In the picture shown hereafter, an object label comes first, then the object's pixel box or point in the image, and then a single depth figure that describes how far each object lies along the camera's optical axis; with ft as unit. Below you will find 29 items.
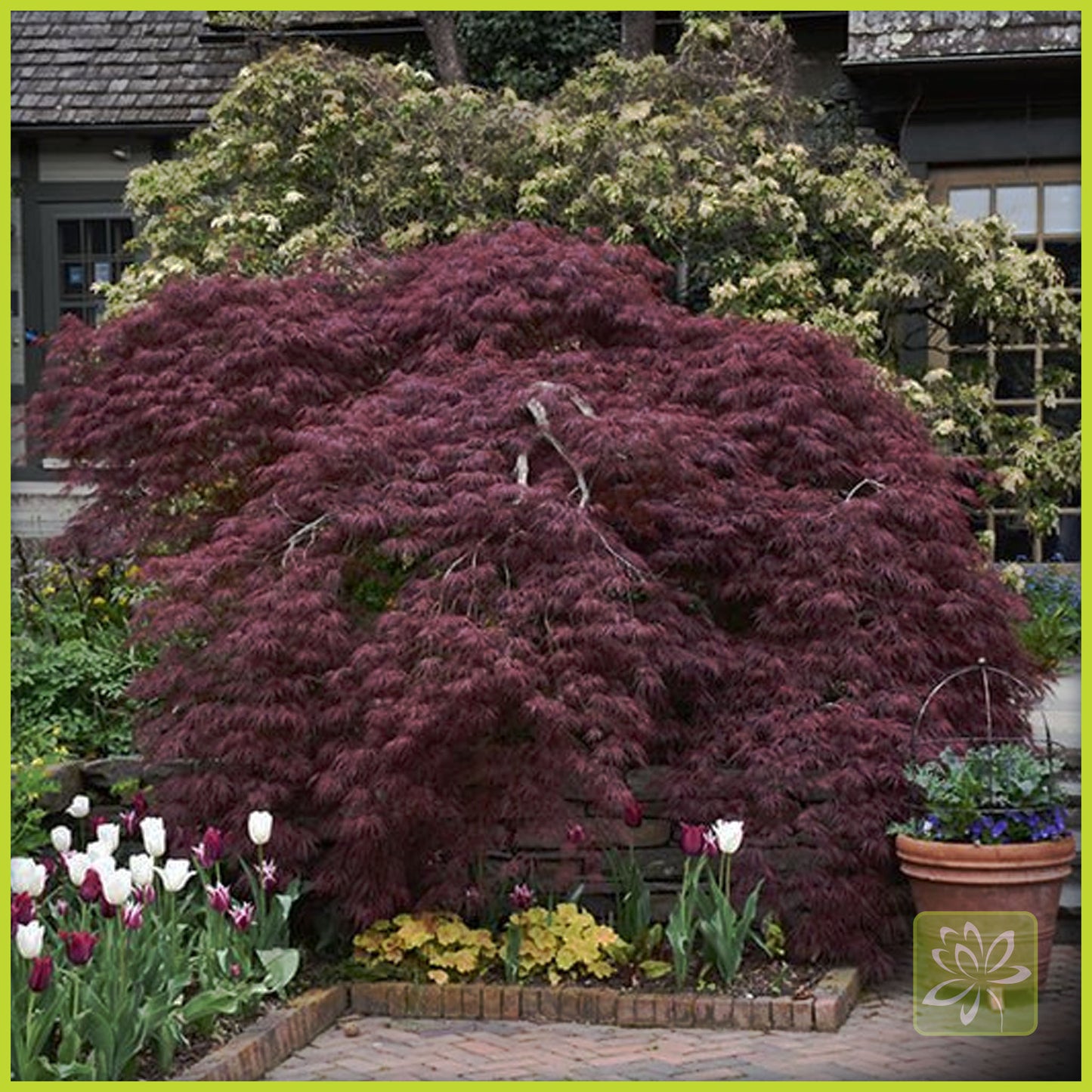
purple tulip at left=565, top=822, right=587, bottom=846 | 20.68
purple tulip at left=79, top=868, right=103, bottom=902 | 18.15
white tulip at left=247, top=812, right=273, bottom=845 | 19.45
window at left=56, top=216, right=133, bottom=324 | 48.57
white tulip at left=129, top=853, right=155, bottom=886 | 18.15
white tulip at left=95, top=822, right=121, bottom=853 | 18.62
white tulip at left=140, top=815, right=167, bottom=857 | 18.99
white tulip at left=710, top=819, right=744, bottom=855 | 19.94
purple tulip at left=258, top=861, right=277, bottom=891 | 20.01
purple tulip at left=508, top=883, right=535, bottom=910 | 20.94
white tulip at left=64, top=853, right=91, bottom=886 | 18.21
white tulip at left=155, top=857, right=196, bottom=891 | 18.40
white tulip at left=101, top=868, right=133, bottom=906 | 17.56
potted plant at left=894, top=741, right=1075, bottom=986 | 20.31
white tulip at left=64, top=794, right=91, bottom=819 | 21.06
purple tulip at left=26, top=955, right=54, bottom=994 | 16.26
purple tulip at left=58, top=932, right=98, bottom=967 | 16.78
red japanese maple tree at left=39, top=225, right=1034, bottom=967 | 19.93
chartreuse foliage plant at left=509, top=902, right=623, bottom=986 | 20.56
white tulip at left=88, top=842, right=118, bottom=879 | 17.99
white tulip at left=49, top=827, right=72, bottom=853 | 19.62
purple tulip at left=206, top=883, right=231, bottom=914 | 19.05
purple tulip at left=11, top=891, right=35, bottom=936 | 17.33
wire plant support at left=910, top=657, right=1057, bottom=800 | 20.83
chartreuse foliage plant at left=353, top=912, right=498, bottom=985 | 20.58
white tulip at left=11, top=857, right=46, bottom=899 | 17.70
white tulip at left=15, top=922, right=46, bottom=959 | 16.71
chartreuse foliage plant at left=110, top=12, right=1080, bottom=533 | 34.53
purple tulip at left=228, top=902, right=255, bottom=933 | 19.24
